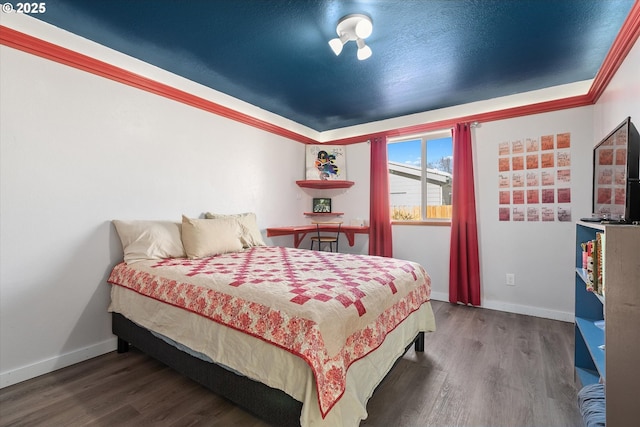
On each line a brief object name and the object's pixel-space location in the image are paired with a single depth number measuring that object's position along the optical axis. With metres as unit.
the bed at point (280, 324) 1.17
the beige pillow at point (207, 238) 2.44
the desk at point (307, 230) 3.73
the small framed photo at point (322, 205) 4.54
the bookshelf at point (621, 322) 1.06
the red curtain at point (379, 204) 3.92
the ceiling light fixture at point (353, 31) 1.87
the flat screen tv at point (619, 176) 1.41
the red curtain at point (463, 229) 3.30
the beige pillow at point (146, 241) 2.24
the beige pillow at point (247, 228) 2.99
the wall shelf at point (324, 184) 4.22
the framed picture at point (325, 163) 4.36
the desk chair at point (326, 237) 4.04
